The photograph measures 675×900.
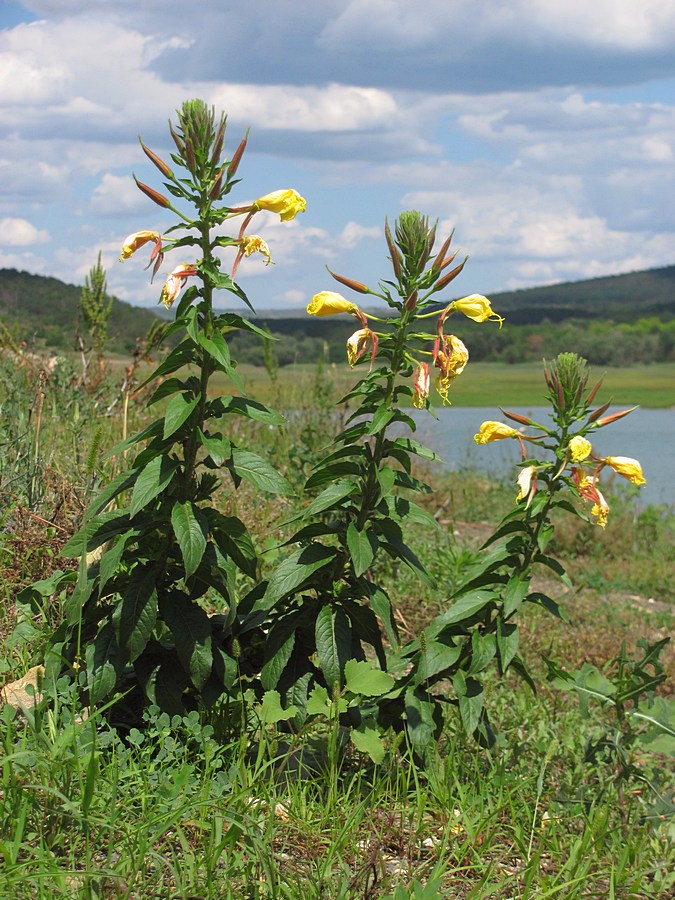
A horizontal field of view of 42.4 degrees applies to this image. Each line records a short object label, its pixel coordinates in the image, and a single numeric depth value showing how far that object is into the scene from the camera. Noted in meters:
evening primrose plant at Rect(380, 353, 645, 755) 2.73
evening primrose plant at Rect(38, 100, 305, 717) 2.52
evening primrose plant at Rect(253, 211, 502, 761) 2.59
